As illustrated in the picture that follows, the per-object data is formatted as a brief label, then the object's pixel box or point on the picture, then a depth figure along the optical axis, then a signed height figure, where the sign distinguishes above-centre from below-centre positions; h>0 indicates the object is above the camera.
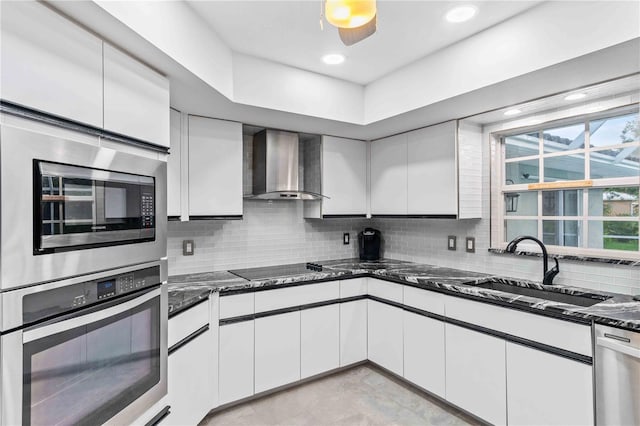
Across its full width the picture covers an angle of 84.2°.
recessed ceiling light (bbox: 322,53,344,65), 2.44 +1.09
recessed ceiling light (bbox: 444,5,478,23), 1.90 +1.10
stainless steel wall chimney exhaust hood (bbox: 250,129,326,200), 3.14 +0.43
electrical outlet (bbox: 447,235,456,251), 3.26 -0.27
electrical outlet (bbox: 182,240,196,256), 2.98 -0.28
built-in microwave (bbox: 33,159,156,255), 1.15 +0.02
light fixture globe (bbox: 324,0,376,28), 1.20 +0.69
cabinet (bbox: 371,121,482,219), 2.91 +0.36
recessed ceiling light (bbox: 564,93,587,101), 2.24 +0.75
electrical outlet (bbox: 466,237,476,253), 3.10 -0.28
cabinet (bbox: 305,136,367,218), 3.47 +0.34
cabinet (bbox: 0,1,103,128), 1.11 +0.53
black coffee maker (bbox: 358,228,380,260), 3.82 -0.33
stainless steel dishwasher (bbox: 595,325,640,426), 1.66 -0.79
